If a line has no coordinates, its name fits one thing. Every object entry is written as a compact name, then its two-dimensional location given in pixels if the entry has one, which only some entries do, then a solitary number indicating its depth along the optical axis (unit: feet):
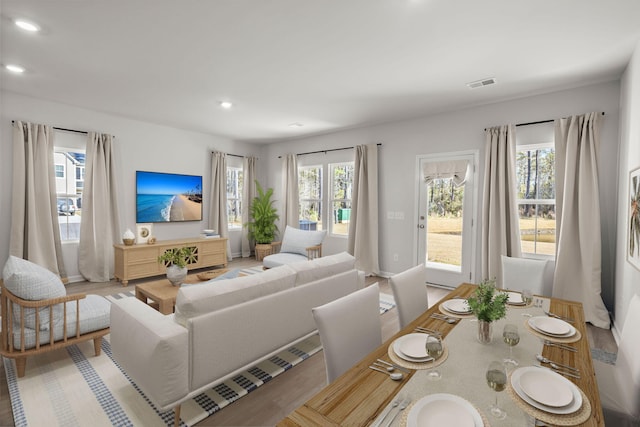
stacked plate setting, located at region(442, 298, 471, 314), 6.21
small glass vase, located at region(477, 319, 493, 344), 4.98
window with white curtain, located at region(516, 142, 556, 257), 12.92
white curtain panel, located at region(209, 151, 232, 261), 21.09
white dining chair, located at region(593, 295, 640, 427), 4.53
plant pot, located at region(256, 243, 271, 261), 21.66
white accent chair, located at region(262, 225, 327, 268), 16.70
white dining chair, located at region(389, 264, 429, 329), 6.77
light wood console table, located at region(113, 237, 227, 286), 15.62
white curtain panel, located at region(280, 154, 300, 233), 22.24
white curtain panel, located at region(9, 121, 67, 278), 13.65
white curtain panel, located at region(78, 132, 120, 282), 15.67
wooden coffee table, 9.84
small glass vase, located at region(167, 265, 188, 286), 11.25
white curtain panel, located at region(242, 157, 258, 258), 23.30
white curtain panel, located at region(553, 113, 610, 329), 11.25
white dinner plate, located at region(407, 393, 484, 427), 3.18
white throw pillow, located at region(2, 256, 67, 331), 7.09
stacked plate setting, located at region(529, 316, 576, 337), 5.25
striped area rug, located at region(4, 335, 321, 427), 6.16
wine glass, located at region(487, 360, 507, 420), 3.35
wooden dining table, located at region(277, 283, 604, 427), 3.32
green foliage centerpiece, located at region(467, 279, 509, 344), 4.83
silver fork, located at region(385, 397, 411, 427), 3.27
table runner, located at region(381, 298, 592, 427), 3.51
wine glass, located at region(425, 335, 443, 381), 4.05
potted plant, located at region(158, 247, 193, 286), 11.28
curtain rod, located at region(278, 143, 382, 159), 17.96
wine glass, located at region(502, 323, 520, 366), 4.47
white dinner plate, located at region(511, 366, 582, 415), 3.39
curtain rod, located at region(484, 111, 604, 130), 12.58
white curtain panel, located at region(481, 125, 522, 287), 13.33
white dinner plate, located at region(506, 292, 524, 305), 6.78
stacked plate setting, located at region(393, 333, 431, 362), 4.43
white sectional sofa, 5.75
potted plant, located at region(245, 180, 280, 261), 21.85
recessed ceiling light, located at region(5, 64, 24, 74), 10.73
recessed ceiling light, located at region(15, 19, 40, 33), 8.02
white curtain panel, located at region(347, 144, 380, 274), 17.85
